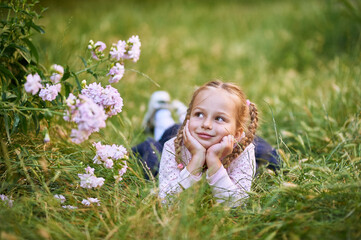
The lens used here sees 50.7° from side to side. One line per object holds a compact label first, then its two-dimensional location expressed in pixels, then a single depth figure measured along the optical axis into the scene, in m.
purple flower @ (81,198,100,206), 1.99
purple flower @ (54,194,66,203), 2.01
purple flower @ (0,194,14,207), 1.97
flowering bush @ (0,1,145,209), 1.75
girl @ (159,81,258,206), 2.16
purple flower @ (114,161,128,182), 2.05
